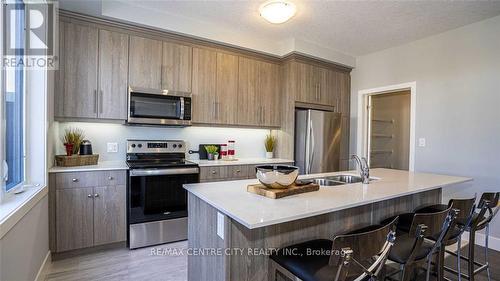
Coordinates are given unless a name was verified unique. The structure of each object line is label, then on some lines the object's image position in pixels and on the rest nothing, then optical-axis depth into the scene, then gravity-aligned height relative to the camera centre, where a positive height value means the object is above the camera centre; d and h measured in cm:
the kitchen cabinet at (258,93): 371 +66
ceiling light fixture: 246 +124
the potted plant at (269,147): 416 -17
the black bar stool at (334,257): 102 -62
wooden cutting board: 149 -33
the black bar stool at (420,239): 136 -57
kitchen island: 129 -52
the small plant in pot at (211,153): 357 -24
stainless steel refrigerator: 380 -6
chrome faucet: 206 -30
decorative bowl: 153 -24
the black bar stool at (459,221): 165 -56
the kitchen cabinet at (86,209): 235 -73
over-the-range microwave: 291 +33
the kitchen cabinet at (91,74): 261 +64
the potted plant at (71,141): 265 -8
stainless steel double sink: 225 -39
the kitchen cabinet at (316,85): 391 +84
